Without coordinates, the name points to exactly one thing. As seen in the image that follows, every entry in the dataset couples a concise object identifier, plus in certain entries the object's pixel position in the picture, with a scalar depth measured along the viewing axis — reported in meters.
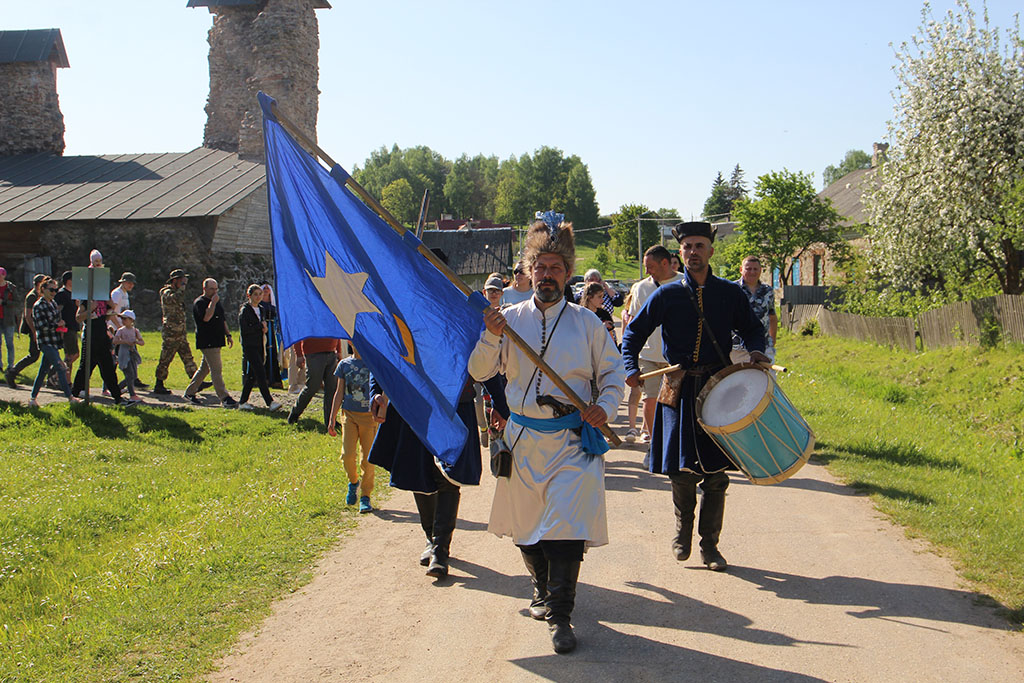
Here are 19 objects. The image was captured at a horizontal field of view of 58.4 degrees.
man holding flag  4.66
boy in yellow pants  7.65
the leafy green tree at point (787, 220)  40.28
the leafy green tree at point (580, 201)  125.50
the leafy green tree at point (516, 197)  125.00
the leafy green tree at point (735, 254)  42.47
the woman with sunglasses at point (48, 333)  12.16
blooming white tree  17.92
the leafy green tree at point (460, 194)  136.12
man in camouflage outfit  13.69
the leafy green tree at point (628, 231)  89.81
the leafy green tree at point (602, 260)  84.31
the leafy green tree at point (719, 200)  119.34
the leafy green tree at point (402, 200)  120.25
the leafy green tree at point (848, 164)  129.12
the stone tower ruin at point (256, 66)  35.91
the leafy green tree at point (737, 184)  124.36
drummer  5.85
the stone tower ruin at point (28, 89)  38.66
